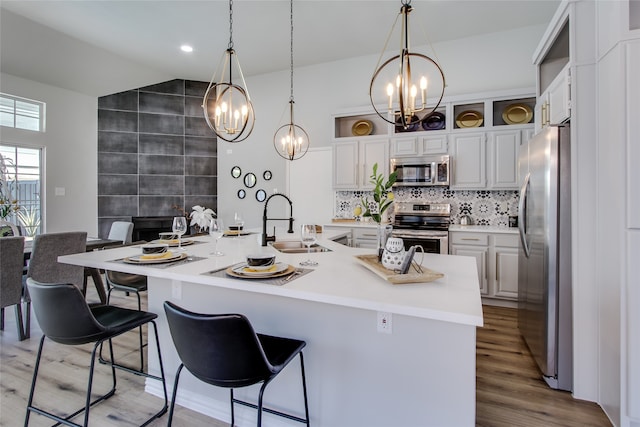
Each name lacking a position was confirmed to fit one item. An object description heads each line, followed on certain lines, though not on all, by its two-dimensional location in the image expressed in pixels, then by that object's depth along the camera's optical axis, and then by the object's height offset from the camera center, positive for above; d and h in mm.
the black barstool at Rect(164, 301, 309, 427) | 1191 -526
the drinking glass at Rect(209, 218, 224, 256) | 2132 -125
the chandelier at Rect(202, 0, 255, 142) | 2441 +781
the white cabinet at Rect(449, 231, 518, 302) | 3686 -560
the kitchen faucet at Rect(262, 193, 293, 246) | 2619 -234
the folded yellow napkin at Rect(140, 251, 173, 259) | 1929 -272
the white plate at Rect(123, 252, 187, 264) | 1854 -286
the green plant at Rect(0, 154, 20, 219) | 3928 +200
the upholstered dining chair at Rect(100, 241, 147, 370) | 2623 -586
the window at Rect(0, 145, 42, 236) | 4746 +401
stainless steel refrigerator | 2168 -317
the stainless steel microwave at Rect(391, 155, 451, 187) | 4240 +530
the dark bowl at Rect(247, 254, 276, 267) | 1670 -256
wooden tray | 1420 -290
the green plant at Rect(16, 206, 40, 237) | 4910 -135
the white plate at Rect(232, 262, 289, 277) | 1554 -297
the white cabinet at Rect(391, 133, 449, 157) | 4262 +864
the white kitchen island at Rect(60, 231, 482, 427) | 1336 -600
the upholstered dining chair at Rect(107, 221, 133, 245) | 4339 -289
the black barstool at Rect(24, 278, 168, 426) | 1546 -535
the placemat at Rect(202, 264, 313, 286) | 1489 -320
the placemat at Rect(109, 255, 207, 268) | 1819 -302
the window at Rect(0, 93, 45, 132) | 4621 +1428
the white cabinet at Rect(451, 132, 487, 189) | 4086 +629
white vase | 1561 -212
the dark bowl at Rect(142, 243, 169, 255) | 2018 -241
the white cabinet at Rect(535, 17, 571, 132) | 2232 +979
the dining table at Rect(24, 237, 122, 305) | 3541 -659
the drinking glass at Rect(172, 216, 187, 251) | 2186 -102
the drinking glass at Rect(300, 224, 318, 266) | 1954 -149
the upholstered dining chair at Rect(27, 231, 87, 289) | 2982 -415
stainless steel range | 3916 -194
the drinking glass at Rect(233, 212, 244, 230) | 2701 -74
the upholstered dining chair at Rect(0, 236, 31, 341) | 2797 -561
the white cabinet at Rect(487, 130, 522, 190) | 3930 +621
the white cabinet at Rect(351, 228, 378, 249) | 4344 -365
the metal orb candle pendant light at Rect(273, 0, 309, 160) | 4261 +1189
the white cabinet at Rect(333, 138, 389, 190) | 4609 +705
